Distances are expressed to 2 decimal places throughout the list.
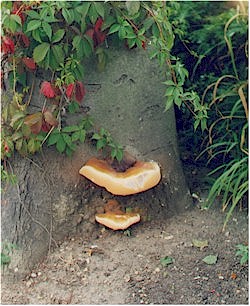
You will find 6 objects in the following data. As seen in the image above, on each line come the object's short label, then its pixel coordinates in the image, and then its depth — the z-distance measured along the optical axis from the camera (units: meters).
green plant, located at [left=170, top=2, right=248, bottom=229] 3.27
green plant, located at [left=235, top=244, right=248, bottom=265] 2.79
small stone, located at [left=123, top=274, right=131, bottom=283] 2.72
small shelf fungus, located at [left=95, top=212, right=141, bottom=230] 2.85
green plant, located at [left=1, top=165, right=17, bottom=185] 2.79
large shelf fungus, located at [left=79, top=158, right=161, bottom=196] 2.78
